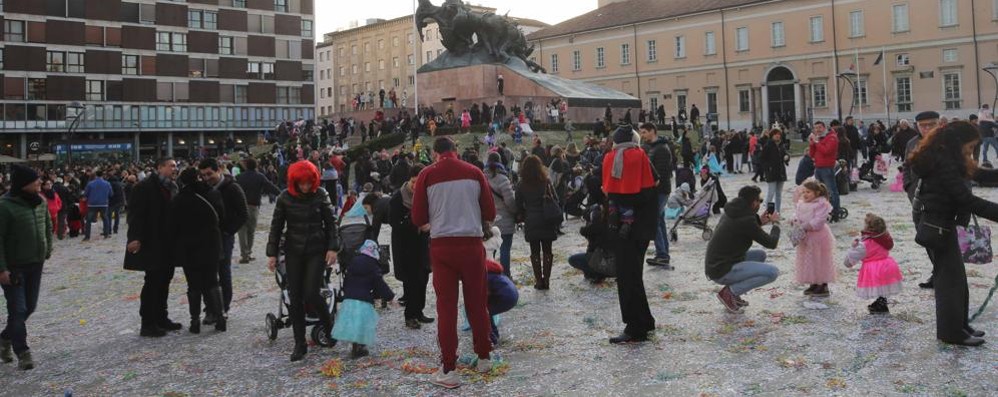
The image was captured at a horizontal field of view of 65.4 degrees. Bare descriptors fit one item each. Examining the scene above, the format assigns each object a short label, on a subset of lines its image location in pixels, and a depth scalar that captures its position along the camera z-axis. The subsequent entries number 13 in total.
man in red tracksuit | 5.31
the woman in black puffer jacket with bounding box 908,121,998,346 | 5.47
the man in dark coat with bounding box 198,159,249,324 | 7.85
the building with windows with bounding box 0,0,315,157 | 55.69
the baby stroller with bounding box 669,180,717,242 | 11.89
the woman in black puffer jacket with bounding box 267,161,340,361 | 6.09
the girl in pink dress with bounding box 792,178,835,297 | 7.48
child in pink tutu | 6.76
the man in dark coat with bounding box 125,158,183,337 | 7.15
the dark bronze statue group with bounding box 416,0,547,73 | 36.34
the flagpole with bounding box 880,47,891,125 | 50.94
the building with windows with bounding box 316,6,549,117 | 91.38
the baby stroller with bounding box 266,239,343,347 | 6.49
